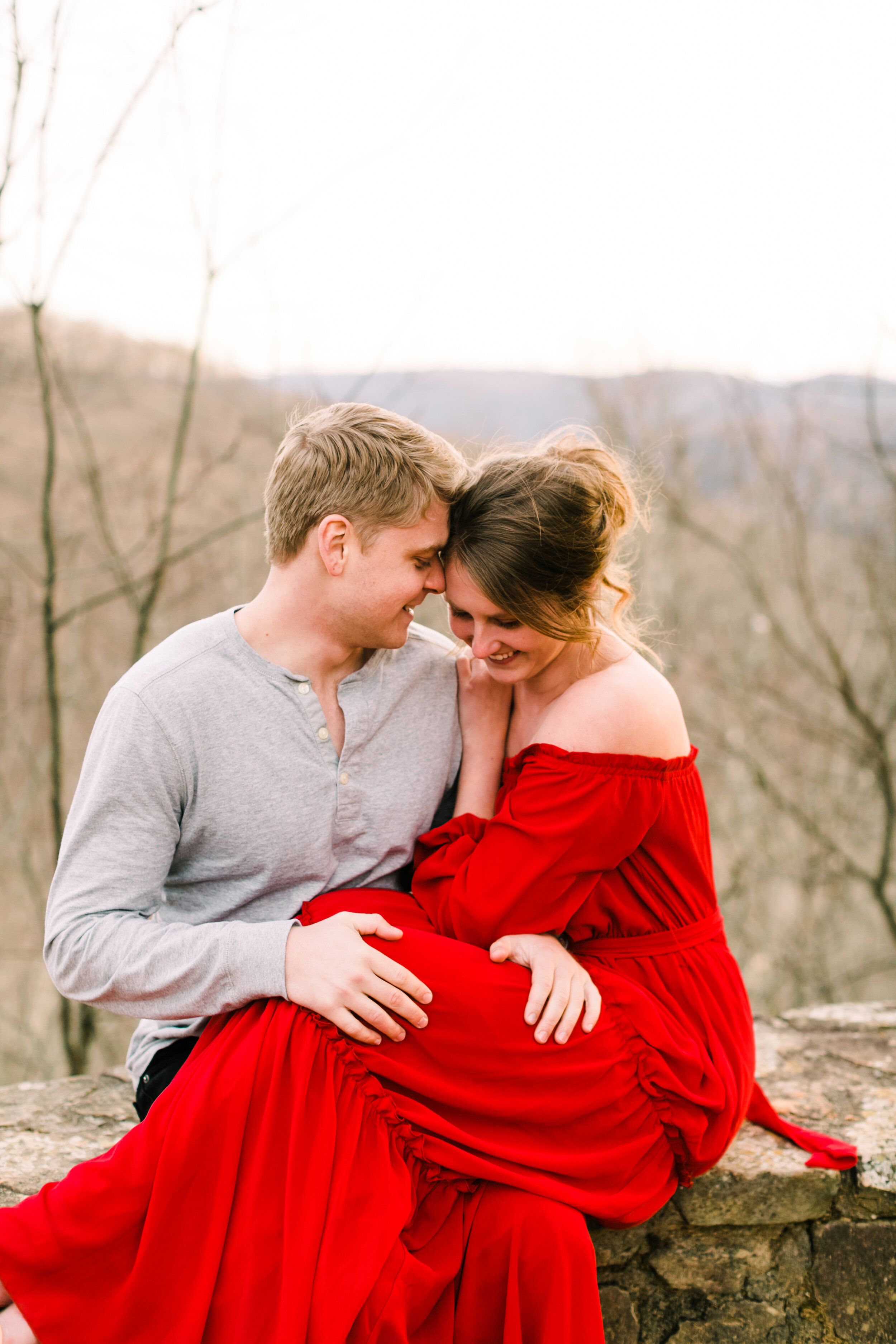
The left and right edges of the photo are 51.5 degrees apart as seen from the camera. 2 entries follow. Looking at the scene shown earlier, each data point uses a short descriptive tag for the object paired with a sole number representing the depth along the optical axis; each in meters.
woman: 1.32
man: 1.49
